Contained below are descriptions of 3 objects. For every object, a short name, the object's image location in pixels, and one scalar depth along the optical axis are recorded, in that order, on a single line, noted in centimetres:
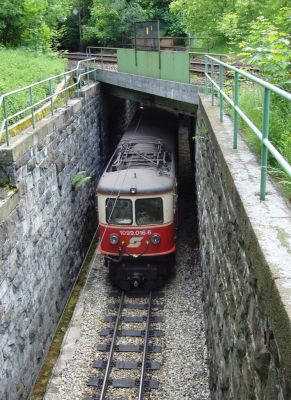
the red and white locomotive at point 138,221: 1090
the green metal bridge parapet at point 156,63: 1310
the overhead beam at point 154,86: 1254
